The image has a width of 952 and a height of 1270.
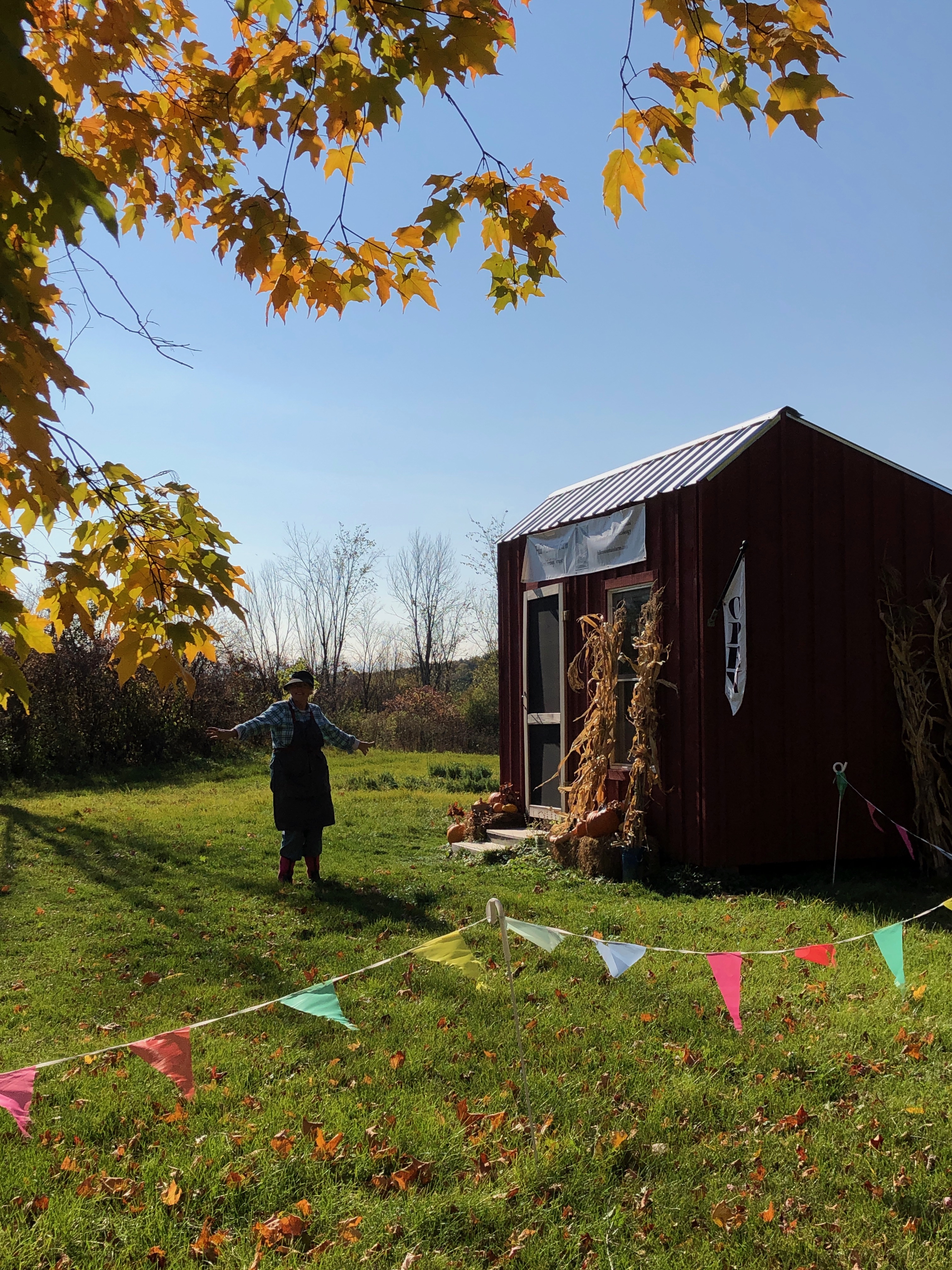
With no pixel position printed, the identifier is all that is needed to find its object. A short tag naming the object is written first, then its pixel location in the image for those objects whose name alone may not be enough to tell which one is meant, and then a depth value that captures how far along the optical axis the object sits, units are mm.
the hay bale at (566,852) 8477
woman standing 7633
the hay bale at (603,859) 8039
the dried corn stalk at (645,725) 8039
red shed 7816
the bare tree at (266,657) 21844
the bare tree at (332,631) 30719
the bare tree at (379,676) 29578
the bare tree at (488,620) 33469
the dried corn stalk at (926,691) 8078
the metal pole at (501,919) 3170
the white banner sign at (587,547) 8719
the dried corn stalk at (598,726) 8570
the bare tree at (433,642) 34531
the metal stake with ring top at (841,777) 7660
